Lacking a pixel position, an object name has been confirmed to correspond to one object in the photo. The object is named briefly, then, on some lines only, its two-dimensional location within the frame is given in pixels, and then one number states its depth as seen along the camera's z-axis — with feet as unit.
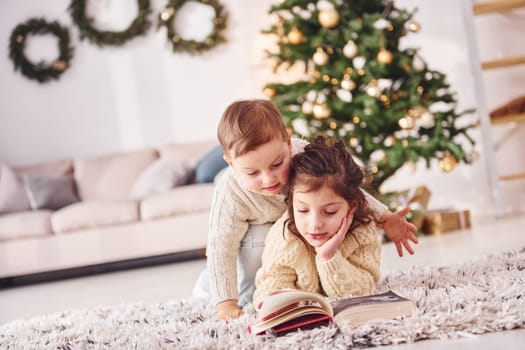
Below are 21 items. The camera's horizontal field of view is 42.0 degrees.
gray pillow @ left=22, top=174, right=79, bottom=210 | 13.97
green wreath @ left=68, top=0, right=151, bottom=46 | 15.66
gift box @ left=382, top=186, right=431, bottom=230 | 11.44
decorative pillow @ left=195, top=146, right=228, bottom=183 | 13.05
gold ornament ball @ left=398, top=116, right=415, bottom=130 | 11.06
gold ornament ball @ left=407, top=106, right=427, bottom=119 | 11.16
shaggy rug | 4.23
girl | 5.18
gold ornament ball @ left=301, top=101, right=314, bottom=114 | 11.41
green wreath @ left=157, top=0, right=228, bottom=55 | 15.60
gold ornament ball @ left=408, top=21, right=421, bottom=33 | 11.43
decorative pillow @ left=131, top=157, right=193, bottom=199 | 13.50
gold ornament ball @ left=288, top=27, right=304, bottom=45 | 11.41
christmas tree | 11.08
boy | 5.21
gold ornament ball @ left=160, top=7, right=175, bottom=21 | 15.60
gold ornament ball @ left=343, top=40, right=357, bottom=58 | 11.13
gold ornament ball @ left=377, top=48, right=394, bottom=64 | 11.07
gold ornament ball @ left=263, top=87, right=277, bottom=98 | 11.59
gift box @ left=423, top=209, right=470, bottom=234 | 11.73
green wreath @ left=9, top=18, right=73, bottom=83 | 15.81
